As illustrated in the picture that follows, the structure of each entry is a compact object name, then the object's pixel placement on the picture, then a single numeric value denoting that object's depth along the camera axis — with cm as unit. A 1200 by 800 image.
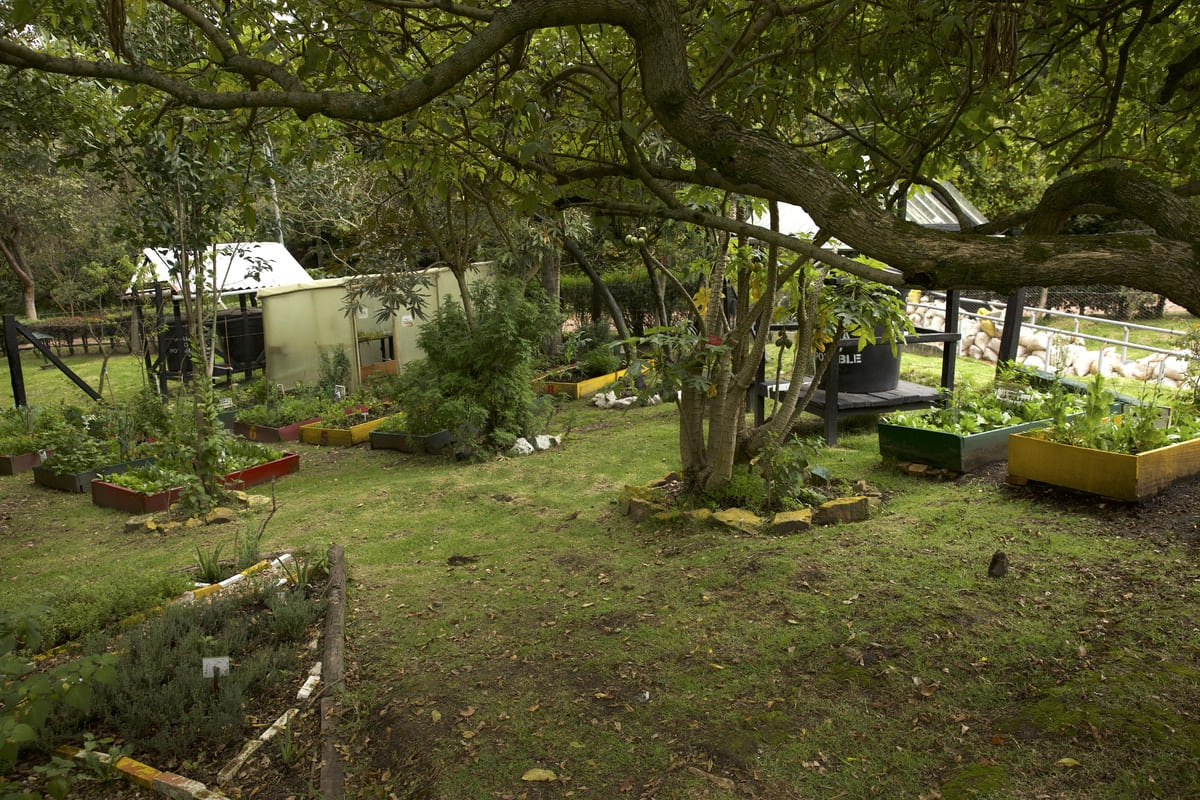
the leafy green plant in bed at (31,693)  252
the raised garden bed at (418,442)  1004
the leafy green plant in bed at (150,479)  802
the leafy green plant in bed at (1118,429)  557
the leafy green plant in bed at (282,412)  1148
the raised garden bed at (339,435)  1094
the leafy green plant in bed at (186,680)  343
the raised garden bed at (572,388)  1332
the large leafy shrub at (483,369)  932
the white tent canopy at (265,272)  1469
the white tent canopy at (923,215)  891
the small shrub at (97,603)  436
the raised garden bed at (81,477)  873
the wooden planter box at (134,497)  787
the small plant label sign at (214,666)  372
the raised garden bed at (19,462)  958
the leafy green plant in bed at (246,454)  892
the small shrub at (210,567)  524
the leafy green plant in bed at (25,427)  979
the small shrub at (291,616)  430
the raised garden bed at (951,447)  668
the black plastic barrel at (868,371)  900
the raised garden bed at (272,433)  1126
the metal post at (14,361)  1064
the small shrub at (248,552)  540
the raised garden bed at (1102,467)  531
